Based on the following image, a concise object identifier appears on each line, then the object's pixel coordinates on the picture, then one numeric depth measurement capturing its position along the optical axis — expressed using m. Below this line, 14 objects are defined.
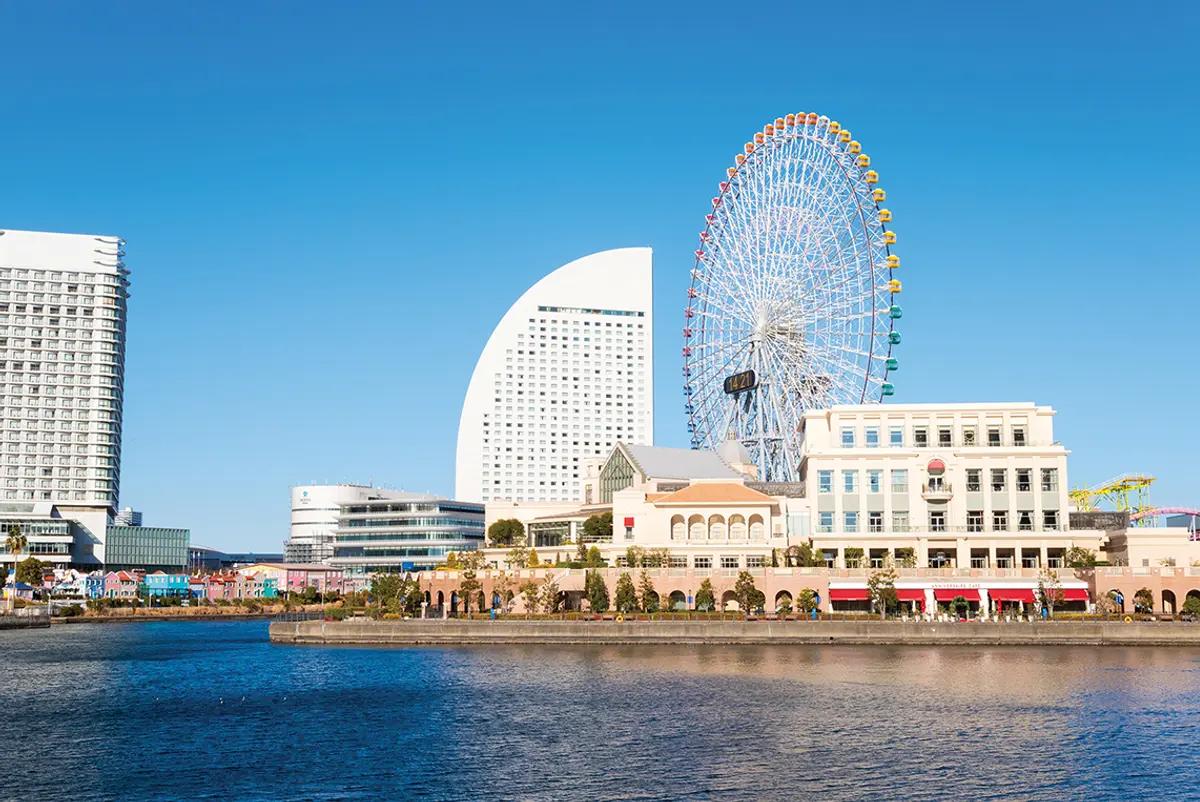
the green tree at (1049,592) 126.56
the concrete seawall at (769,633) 114.62
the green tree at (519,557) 147.88
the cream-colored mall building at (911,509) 136.25
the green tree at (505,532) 170.23
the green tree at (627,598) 129.88
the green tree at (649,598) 130.50
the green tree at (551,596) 134.38
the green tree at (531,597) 133.00
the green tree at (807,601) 128.50
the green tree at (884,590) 126.75
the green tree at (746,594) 128.62
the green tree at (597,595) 131.25
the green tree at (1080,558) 130.25
